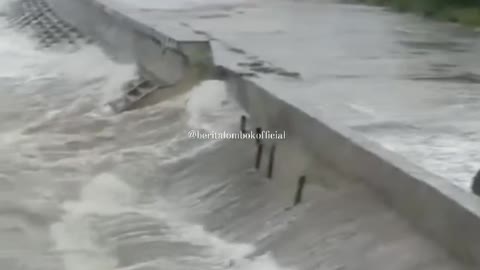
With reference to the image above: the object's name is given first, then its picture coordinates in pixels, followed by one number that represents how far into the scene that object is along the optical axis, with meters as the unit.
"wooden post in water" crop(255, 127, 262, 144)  11.92
